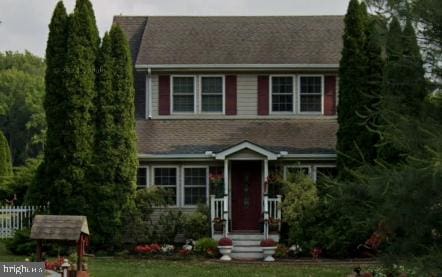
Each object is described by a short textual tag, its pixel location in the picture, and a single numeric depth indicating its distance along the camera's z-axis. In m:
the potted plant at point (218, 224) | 21.08
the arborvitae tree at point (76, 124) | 20.44
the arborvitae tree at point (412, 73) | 11.73
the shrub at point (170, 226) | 21.12
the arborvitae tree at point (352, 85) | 20.66
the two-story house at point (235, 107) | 22.28
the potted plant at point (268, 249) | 19.80
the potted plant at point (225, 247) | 19.84
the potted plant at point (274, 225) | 21.00
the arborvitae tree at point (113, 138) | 20.53
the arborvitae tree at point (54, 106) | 20.73
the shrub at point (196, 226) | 21.19
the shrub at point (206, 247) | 19.96
